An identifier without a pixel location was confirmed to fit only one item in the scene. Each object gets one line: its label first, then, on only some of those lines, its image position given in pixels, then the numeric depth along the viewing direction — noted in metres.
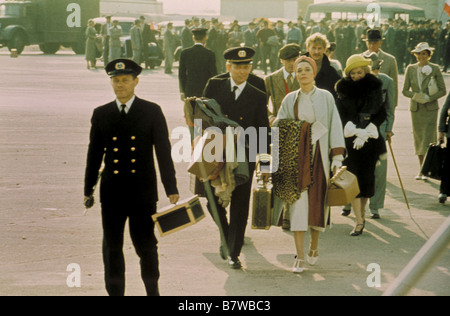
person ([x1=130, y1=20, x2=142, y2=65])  33.00
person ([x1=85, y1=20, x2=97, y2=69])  32.91
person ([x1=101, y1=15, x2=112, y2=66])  32.68
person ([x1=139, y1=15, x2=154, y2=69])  33.38
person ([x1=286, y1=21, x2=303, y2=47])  32.62
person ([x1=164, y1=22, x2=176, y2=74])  32.47
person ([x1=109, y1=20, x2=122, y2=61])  31.62
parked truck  43.19
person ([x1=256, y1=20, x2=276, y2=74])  32.67
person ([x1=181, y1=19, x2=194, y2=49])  31.56
